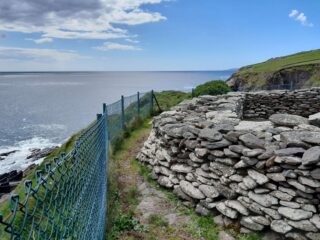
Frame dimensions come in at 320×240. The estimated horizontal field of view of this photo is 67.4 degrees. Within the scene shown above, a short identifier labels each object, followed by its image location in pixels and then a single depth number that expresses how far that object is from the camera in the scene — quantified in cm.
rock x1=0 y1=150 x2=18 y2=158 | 2181
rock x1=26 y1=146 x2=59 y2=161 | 2116
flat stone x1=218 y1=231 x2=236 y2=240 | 405
